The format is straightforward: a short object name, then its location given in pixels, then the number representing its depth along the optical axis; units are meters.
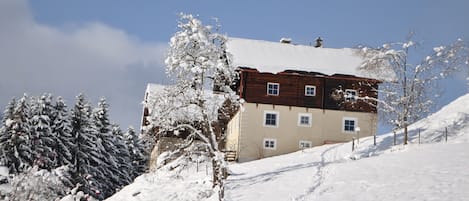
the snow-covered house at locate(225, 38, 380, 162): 37.81
